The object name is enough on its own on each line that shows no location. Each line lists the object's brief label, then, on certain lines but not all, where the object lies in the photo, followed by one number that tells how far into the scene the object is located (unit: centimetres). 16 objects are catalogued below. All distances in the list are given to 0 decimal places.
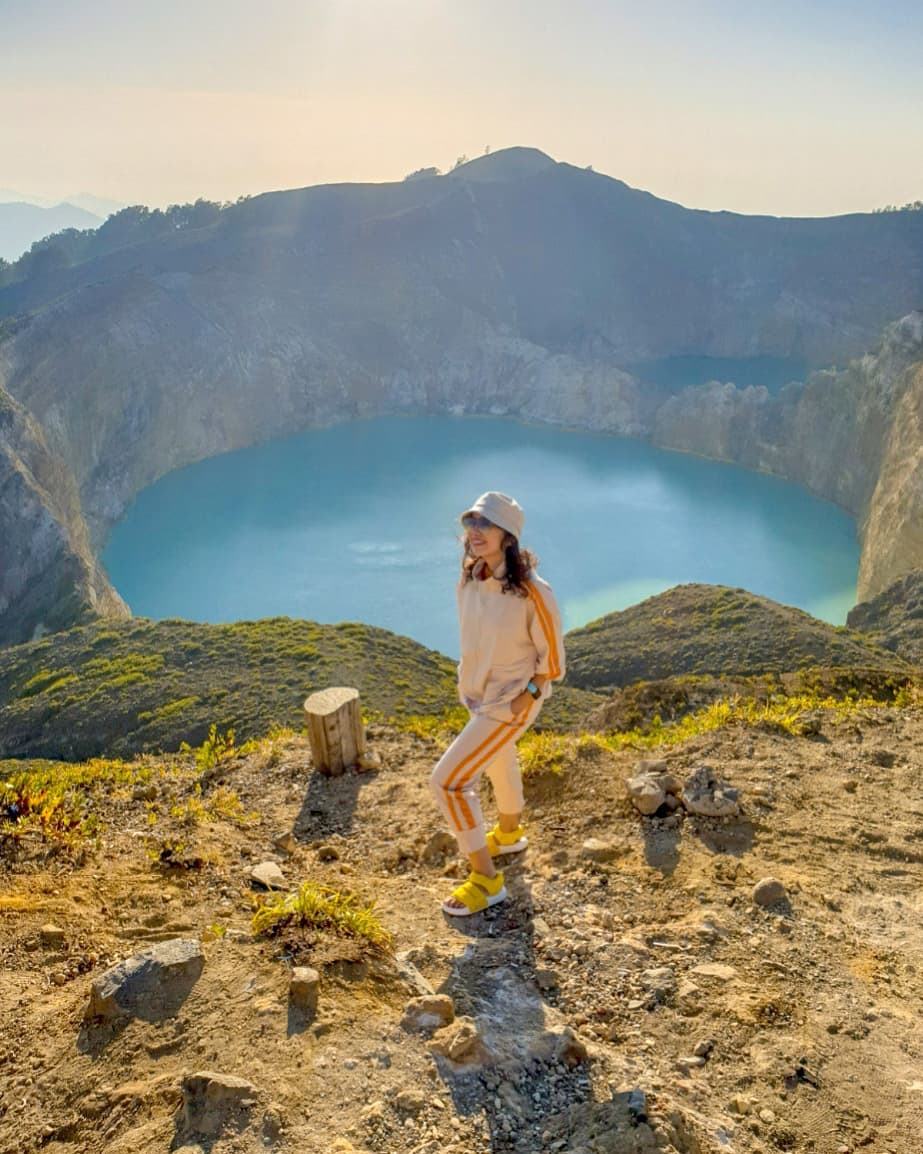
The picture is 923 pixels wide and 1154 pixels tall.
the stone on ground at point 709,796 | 515
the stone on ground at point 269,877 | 439
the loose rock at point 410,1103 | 268
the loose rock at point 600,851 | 484
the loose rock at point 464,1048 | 290
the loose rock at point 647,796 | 527
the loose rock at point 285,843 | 526
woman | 400
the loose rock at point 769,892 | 418
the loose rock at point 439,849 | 512
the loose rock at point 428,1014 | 305
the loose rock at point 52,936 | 358
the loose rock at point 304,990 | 306
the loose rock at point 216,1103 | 250
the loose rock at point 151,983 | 303
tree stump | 682
